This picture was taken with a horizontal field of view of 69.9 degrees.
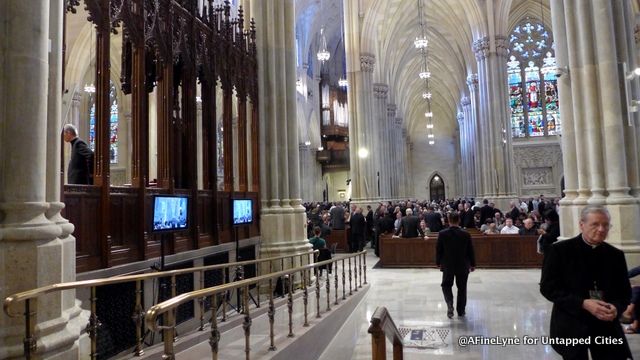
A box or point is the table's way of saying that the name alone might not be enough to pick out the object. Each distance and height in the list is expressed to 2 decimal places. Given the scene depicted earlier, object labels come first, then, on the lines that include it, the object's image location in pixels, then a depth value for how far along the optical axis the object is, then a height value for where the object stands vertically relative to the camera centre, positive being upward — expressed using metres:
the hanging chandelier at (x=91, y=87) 18.09 +5.46
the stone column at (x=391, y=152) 33.12 +4.14
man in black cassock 2.92 -0.59
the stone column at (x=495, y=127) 24.09 +3.98
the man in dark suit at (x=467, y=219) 16.53 -0.59
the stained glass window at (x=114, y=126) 23.83 +4.77
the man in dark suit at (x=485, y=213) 16.50 -0.39
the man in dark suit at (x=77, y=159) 5.69 +0.73
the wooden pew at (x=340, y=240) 16.66 -1.17
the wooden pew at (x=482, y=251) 12.51 -1.37
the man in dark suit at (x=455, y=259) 7.21 -0.89
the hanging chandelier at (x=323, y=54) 23.38 +7.90
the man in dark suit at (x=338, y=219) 17.06 -0.42
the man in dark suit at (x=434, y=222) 14.95 -0.59
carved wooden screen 5.59 +1.57
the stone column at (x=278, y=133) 9.70 +1.66
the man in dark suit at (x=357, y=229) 15.11 -0.73
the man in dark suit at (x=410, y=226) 13.38 -0.61
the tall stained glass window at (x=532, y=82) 32.94 +8.60
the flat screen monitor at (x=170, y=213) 5.63 +0.01
